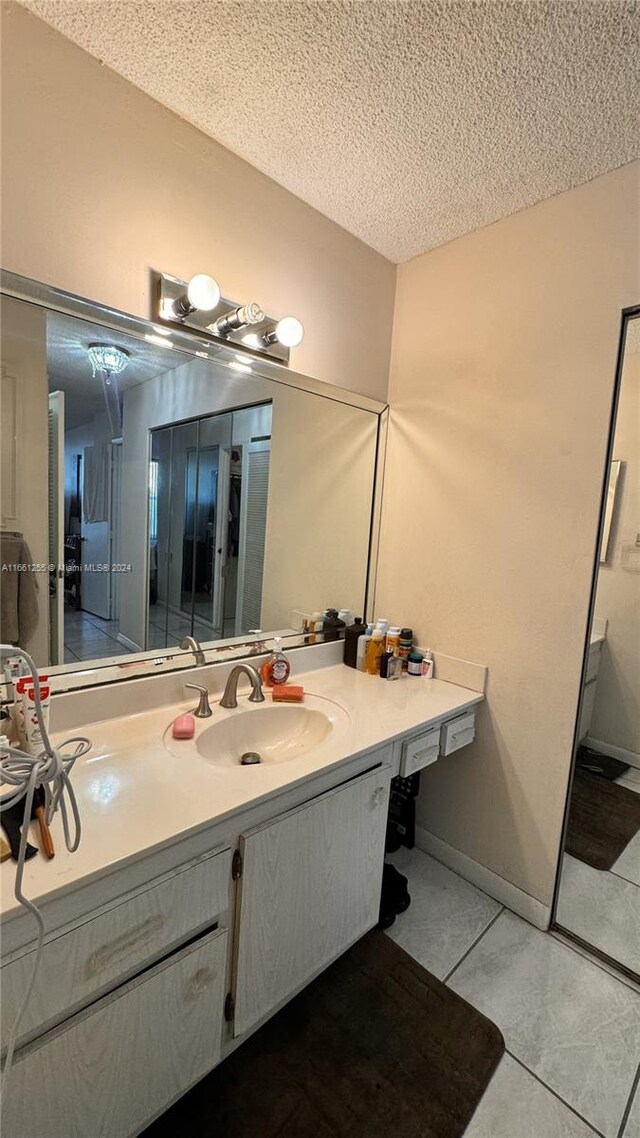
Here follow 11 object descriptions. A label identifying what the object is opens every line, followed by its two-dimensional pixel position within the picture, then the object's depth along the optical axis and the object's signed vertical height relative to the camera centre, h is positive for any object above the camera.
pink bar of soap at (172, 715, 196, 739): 1.18 -0.54
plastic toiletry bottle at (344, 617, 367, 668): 1.83 -0.45
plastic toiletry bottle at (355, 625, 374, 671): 1.80 -0.48
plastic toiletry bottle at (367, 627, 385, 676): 1.76 -0.47
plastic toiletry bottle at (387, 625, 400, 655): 1.77 -0.43
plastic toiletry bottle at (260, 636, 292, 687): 1.56 -0.50
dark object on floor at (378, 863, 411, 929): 1.55 -1.27
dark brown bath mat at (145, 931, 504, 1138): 1.02 -1.32
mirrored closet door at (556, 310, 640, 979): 1.44 -0.74
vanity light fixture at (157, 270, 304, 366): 1.20 +0.57
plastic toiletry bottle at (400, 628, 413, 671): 1.77 -0.44
